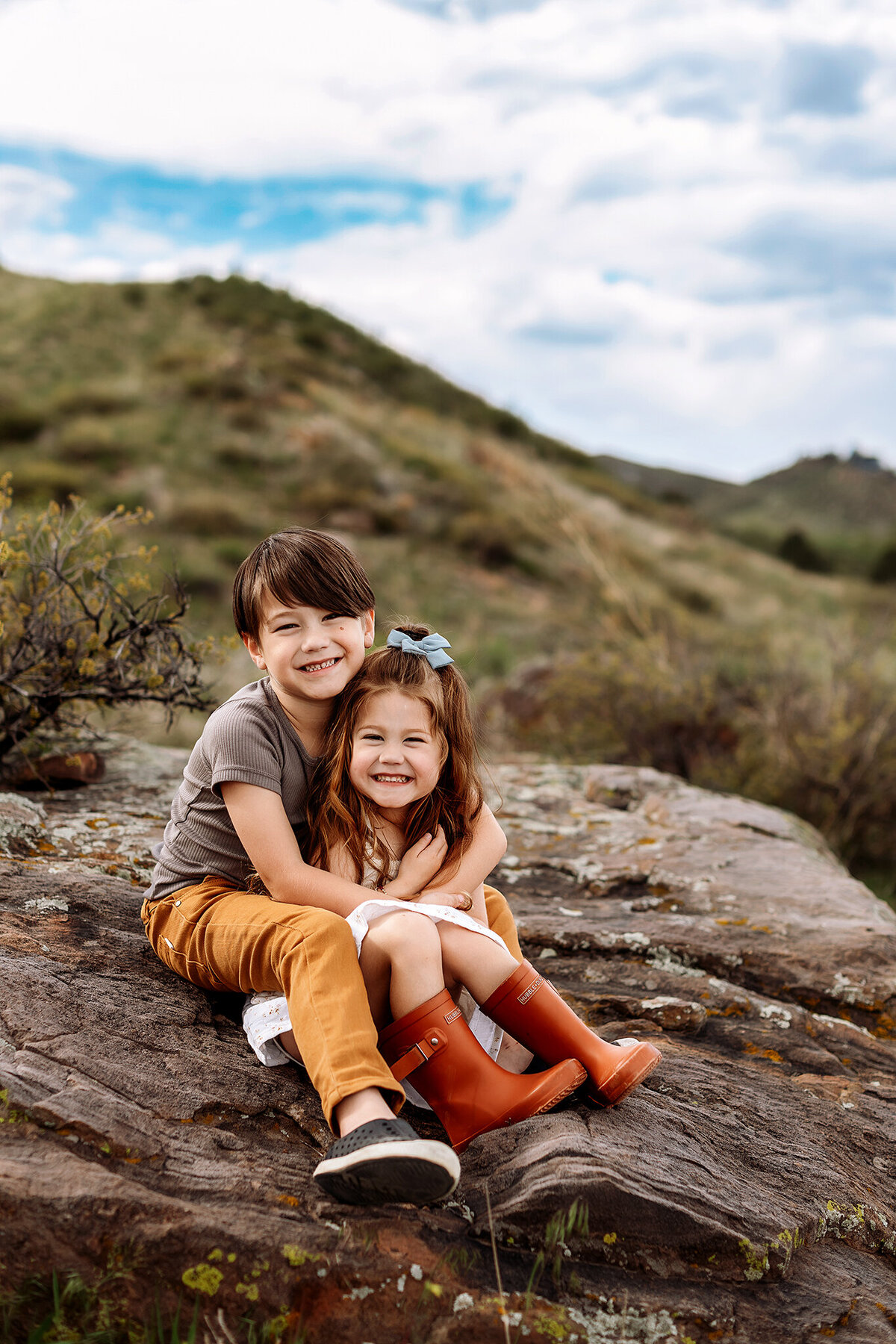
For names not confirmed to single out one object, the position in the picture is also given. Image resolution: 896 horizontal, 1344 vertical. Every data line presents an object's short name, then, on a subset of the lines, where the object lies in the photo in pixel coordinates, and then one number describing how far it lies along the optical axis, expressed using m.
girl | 2.30
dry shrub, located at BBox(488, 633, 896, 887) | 6.10
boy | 2.18
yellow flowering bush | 3.84
